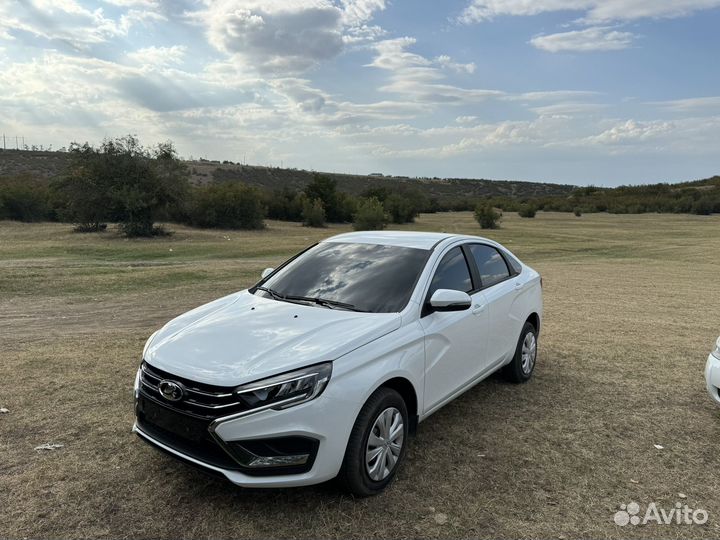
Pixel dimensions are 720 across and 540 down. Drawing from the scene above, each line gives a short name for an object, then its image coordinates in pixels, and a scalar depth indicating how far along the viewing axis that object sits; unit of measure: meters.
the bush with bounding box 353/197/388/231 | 33.38
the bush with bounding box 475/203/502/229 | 39.47
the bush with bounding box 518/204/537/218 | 52.44
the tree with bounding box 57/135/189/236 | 26.02
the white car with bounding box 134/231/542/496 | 3.14
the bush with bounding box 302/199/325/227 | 38.28
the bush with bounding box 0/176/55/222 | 31.05
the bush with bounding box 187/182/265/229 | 32.00
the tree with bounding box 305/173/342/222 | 41.50
